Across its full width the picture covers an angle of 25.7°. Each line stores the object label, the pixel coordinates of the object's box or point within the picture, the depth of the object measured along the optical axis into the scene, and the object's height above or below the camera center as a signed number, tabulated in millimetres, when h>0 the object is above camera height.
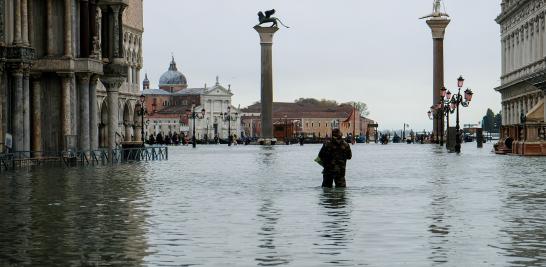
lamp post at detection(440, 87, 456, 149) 93400 +2170
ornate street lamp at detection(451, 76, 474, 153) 76938 +2141
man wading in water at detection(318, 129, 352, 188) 29812 -677
